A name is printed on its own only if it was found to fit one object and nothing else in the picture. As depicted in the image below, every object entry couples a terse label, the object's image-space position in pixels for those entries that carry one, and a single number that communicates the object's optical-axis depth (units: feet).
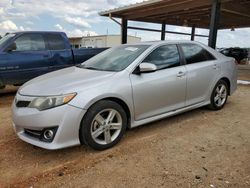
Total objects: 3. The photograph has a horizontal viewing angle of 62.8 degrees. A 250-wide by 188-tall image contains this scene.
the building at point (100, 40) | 87.04
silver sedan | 8.60
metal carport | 27.46
